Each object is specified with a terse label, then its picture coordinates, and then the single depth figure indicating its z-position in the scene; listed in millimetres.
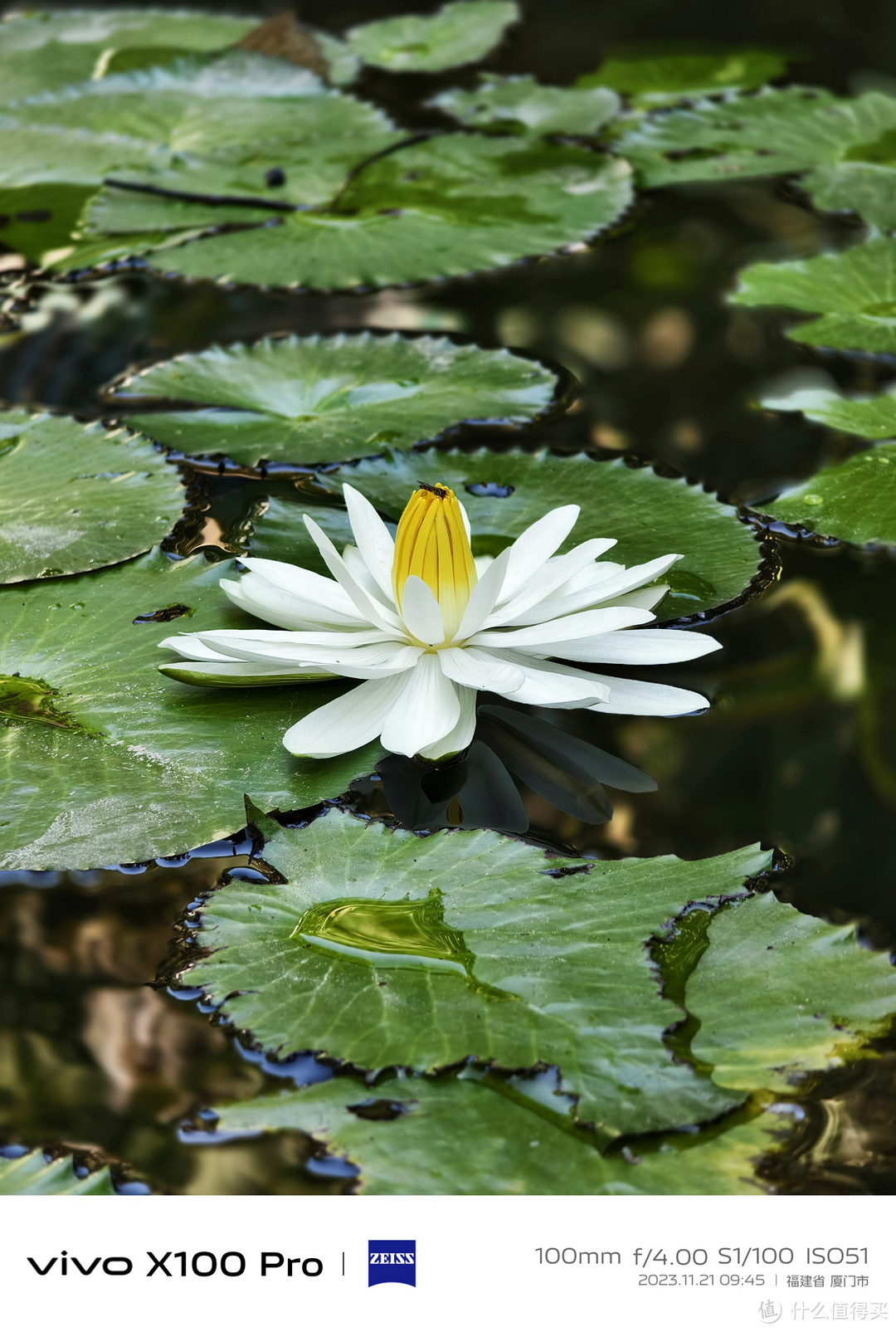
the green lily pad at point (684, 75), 2593
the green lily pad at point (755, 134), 2224
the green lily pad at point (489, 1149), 1551
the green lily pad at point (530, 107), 2359
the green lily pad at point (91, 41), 2493
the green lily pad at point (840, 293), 1859
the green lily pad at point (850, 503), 1734
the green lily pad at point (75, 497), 1712
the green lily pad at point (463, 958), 1564
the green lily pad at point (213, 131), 2121
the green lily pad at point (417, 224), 1918
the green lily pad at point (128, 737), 1621
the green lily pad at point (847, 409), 1791
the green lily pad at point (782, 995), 1565
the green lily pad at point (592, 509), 1704
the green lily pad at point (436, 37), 2755
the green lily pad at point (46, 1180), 1563
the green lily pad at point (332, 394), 1779
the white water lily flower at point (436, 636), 1633
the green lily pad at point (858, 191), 2049
